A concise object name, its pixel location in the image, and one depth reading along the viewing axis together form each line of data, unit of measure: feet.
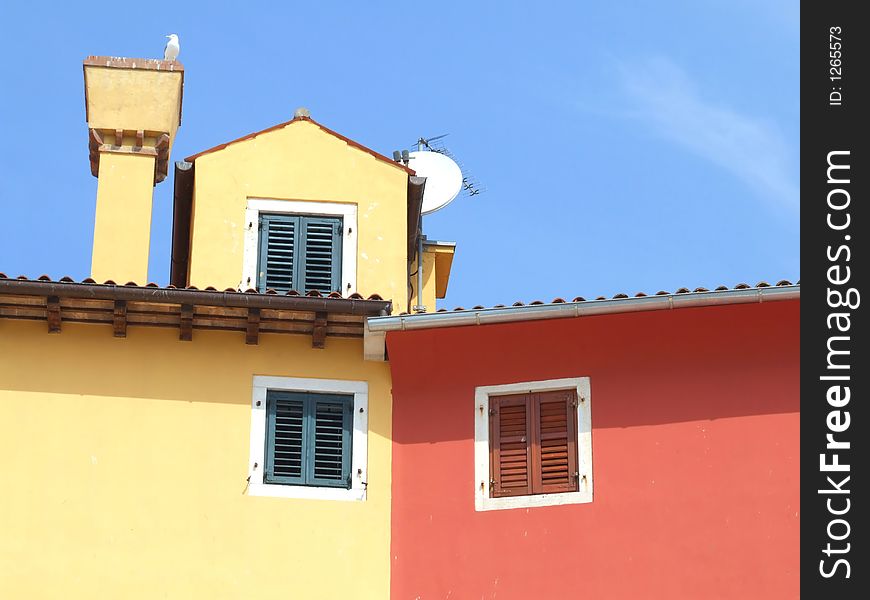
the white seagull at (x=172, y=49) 75.25
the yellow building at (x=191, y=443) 58.70
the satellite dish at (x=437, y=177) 79.82
